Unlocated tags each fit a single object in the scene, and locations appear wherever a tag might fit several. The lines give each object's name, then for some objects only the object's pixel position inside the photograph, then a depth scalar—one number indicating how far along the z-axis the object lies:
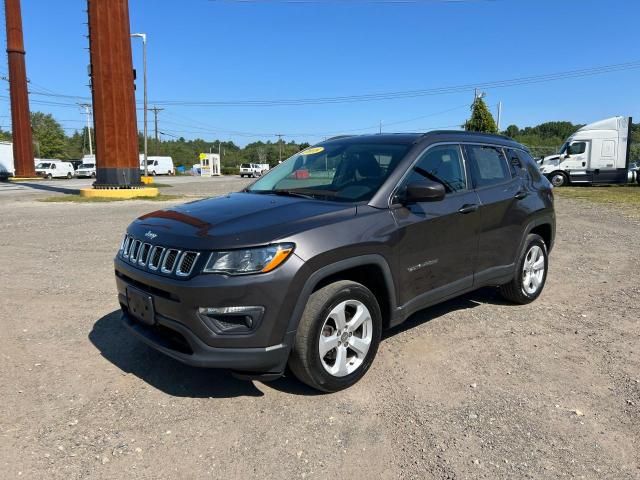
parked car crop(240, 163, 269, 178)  58.88
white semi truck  25.88
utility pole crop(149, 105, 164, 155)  73.88
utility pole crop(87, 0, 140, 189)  17.98
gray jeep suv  2.93
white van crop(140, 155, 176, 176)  58.59
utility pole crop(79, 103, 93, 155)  80.26
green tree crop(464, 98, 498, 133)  34.12
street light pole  30.59
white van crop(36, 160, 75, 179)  46.34
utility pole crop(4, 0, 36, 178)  36.38
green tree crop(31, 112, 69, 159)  86.06
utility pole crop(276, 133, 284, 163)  108.53
